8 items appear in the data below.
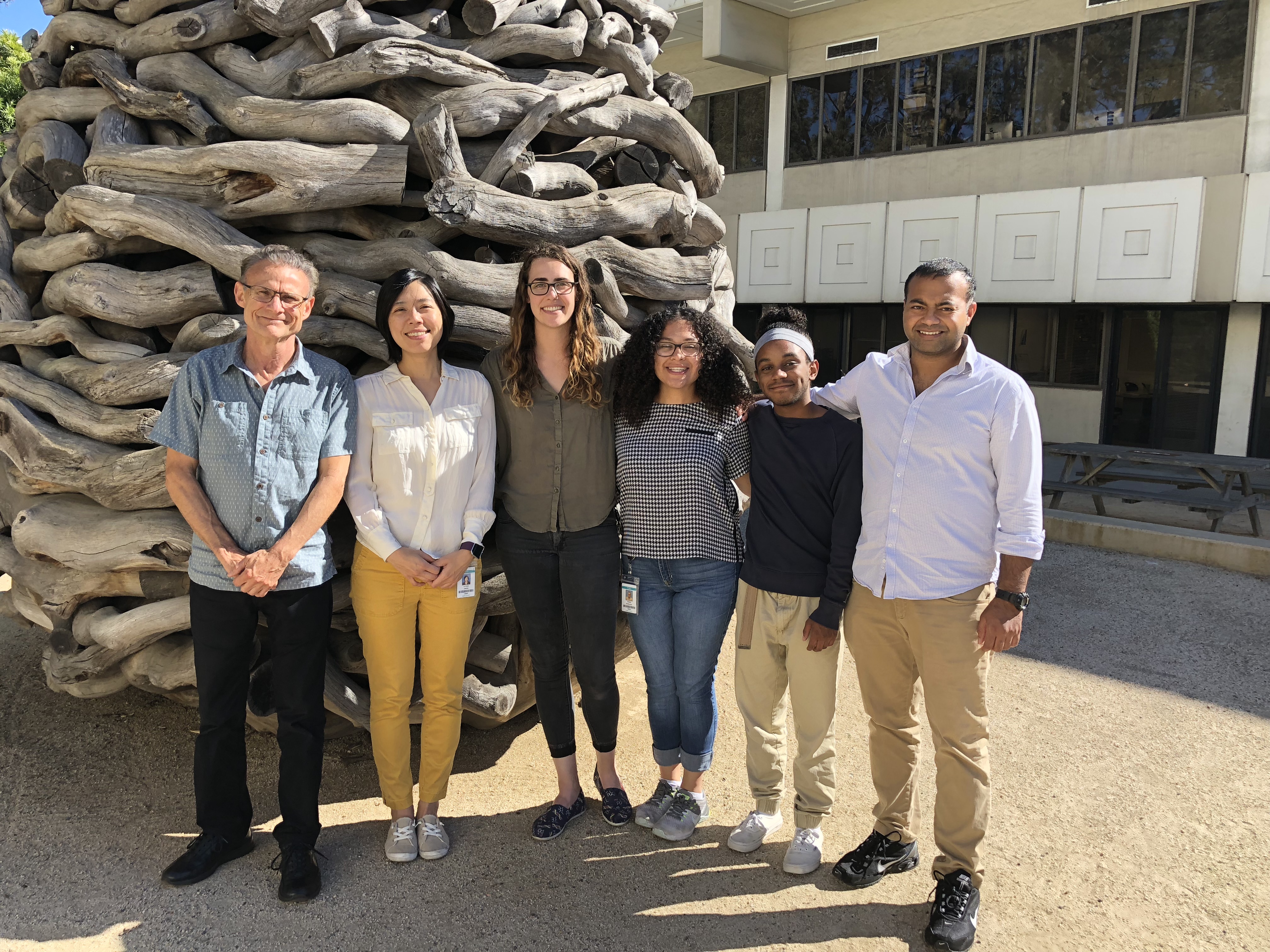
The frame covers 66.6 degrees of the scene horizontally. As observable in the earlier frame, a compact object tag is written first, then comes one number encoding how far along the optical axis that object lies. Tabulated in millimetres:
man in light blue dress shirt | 2855
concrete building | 10758
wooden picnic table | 8219
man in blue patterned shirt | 3000
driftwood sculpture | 3508
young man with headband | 3148
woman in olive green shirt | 3287
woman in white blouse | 3150
